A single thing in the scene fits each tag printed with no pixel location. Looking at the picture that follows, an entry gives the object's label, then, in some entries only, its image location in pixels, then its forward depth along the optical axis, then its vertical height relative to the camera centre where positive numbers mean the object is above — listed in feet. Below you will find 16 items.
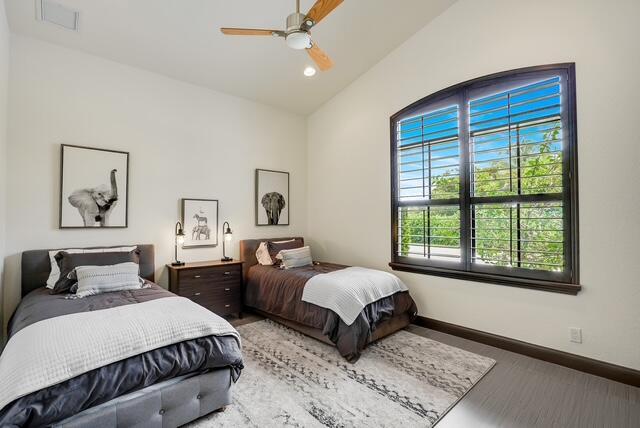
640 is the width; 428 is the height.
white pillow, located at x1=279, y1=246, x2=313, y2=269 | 13.38 -1.72
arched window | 9.00 +1.34
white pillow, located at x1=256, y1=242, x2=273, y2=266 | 14.15 -1.70
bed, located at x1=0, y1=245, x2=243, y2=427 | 4.75 -2.79
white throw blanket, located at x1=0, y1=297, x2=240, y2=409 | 4.68 -2.22
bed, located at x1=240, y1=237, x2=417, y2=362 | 9.52 -3.26
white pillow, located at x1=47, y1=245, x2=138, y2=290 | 9.46 -1.24
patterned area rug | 6.55 -4.27
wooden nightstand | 11.63 -2.61
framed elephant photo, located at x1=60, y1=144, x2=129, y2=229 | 10.40 +1.12
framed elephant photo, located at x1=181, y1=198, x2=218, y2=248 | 13.07 -0.13
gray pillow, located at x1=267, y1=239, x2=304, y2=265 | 14.31 -1.33
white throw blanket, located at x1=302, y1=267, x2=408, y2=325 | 9.64 -2.41
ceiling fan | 7.03 +4.86
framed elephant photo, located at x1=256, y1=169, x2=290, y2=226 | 15.57 +1.14
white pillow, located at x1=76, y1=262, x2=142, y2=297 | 8.78 -1.81
